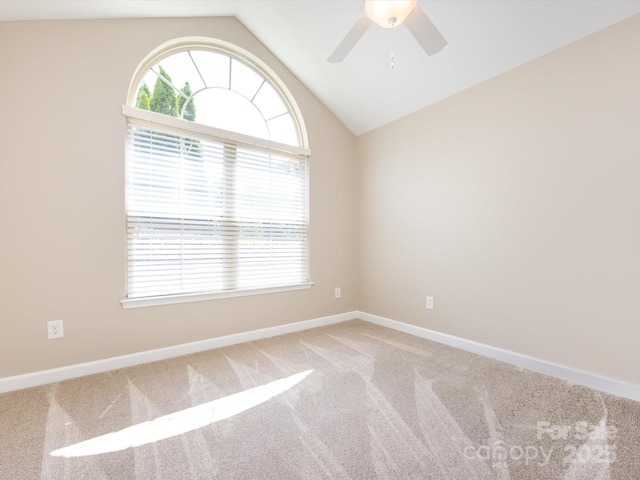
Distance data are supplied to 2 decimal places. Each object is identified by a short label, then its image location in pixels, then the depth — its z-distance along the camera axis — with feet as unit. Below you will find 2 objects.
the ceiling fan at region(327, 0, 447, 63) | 4.52
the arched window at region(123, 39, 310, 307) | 7.68
